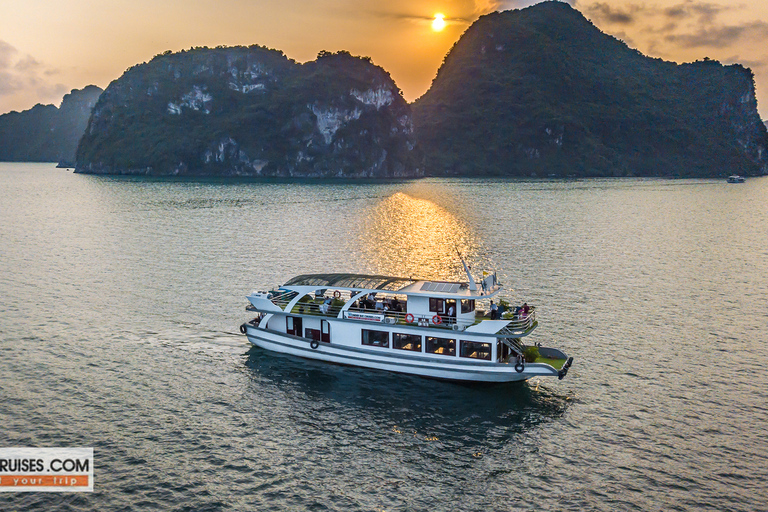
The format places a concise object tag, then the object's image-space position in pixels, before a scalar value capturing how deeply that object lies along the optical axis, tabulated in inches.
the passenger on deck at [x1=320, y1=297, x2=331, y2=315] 1619.1
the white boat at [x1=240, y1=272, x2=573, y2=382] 1445.6
